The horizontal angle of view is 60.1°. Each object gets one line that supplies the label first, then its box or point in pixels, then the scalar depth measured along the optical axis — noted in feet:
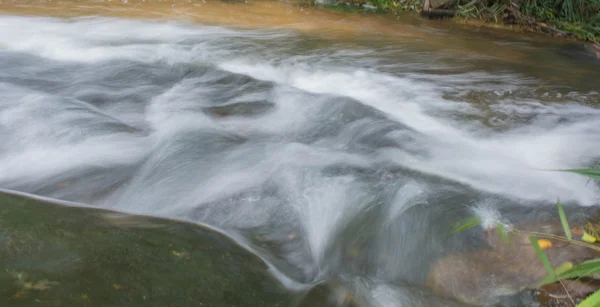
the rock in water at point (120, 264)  6.50
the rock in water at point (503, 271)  7.38
